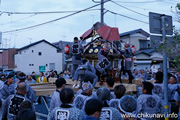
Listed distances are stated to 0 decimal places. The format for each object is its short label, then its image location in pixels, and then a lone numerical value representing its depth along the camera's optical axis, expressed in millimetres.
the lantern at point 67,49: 8504
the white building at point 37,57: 34638
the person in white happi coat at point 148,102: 3771
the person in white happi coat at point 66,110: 2812
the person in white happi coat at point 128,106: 2842
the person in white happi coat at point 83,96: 4076
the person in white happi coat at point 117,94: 3541
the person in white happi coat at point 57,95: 4164
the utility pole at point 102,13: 14391
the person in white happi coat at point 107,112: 2853
